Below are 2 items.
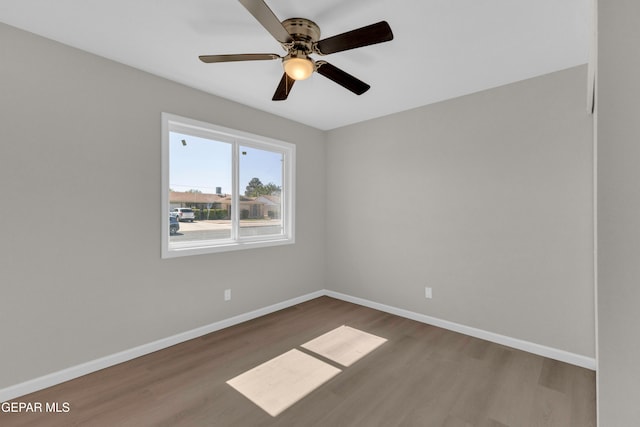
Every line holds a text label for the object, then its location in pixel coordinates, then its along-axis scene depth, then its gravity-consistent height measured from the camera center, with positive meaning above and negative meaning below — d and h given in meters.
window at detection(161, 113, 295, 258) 2.83 +0.31
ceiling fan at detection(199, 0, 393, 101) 1.49 +1.03
